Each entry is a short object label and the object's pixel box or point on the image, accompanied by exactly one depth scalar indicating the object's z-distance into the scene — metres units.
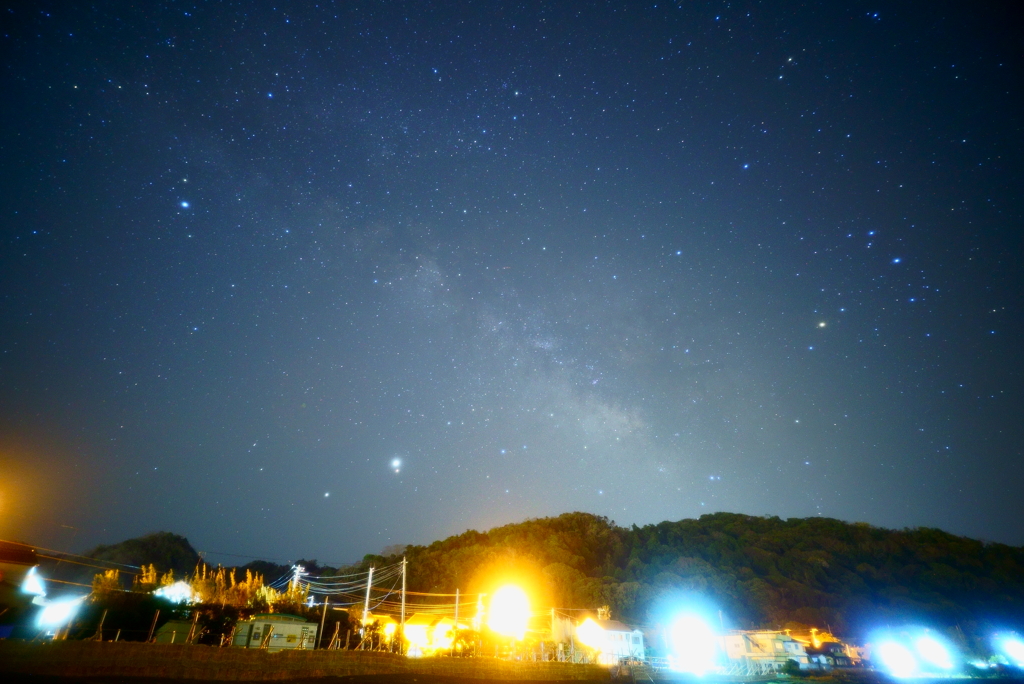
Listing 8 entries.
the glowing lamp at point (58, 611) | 31.78
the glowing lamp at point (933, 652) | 51.44
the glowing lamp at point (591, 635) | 46.95
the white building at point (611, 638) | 46.75
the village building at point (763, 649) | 45.81
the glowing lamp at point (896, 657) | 49.08
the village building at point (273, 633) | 29.45
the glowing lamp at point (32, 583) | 25.76
